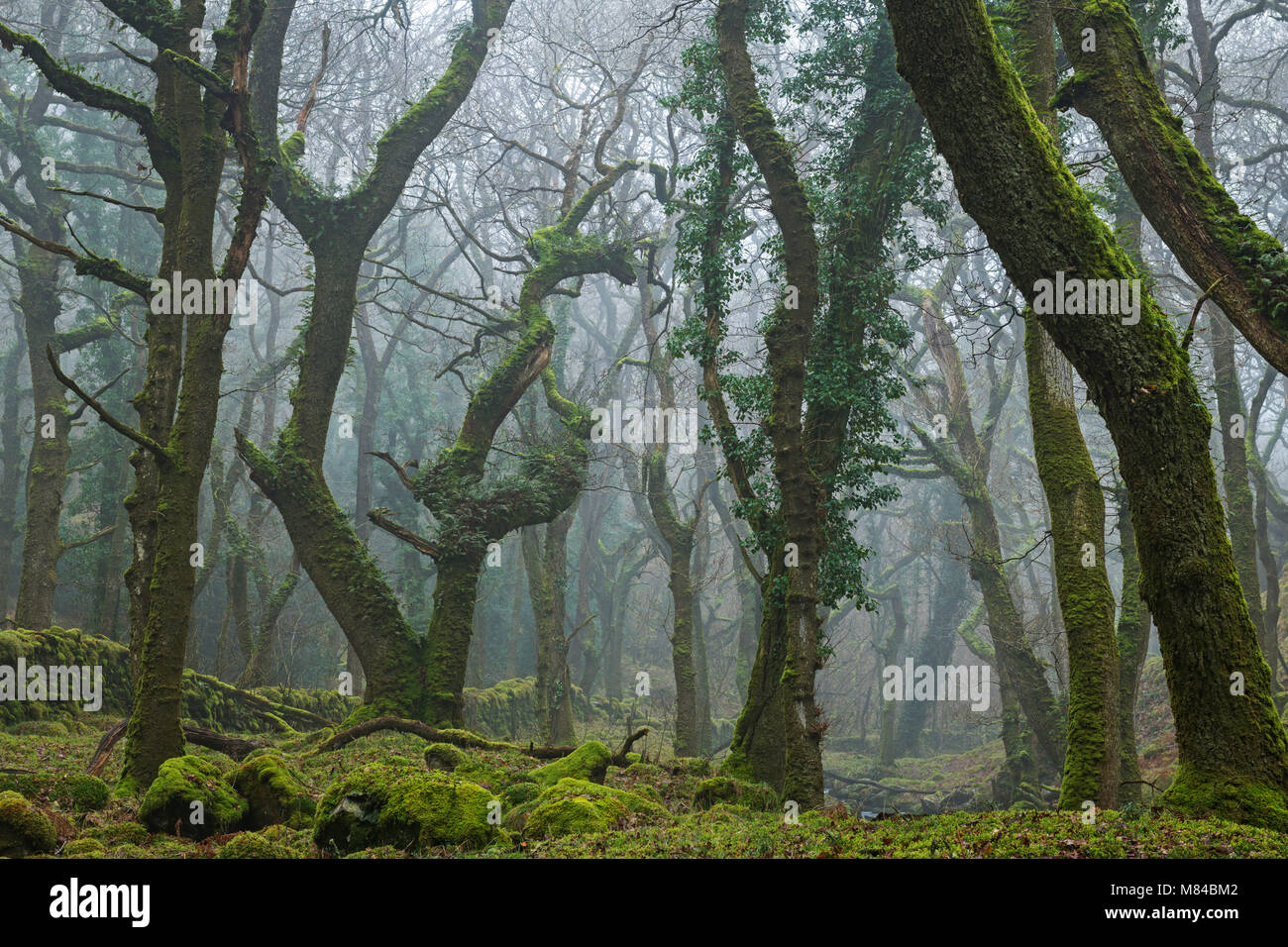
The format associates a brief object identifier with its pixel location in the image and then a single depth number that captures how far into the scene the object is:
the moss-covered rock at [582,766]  9.48
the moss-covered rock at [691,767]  11.88
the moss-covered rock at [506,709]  21.16
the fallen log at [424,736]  10.98
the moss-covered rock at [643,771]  11.10
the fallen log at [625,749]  10.61
